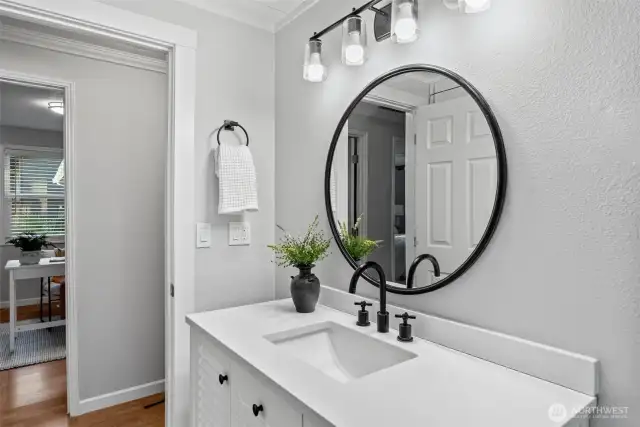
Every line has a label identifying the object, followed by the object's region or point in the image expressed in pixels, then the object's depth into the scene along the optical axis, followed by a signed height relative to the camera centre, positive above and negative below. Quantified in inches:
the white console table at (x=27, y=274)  133.8 -22.1
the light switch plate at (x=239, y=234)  76.3 -4.0
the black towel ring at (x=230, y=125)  74.0 +17.3
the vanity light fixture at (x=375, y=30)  44.1 +24.4
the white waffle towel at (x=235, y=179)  70.7 +6.6
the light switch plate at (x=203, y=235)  72.4 -4.0
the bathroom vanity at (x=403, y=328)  33.7 -15.0
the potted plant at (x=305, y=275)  60.8 -9.8
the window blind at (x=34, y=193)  199.3 +10.8
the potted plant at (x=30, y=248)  155.6 -14.4
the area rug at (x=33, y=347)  125.5 -48.7
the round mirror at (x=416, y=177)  44.9 +5.1
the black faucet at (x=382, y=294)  50.7 -10.6
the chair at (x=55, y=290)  163.8 -33.9
